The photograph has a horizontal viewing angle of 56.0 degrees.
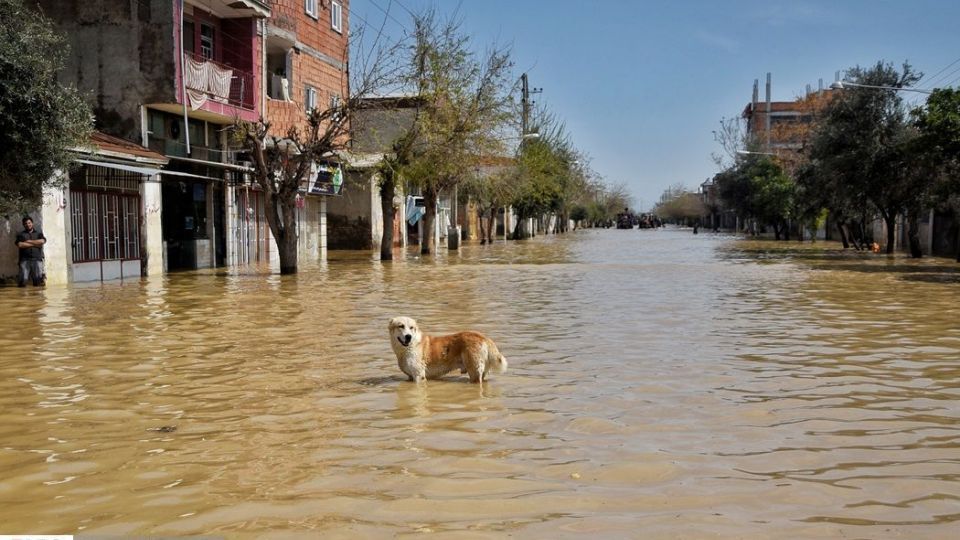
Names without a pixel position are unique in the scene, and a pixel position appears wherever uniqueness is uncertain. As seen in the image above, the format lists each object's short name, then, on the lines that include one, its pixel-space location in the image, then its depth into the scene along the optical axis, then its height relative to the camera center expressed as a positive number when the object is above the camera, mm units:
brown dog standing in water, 8477 -1250
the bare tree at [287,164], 24938 +1646
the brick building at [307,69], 31844 +5858
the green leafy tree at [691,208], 169975 +2807
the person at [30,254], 20188 -723
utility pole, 63481 +8788
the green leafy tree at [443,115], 34062 +4170
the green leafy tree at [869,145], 32969 +2909
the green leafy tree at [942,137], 25875 +2463
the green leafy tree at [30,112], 16281 +2058
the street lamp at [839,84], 33406 +5108
